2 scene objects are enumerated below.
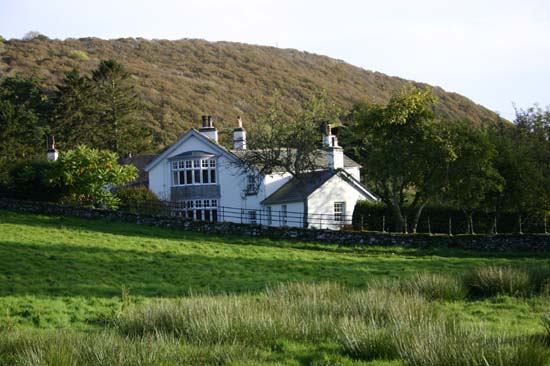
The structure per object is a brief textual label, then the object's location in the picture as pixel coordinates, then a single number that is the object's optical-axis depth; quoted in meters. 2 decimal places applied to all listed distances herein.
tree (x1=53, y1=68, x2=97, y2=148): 73.25
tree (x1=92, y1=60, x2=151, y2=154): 76.12
